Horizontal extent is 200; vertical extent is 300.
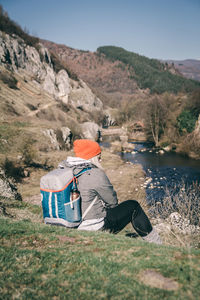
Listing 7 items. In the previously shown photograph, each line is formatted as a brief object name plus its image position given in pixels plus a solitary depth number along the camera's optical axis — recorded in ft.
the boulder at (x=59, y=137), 88.27
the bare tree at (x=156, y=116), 122.60
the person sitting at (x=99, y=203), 12.18
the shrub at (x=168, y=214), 30.42
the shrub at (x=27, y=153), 57.40
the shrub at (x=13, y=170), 50.65
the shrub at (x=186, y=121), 102.17
